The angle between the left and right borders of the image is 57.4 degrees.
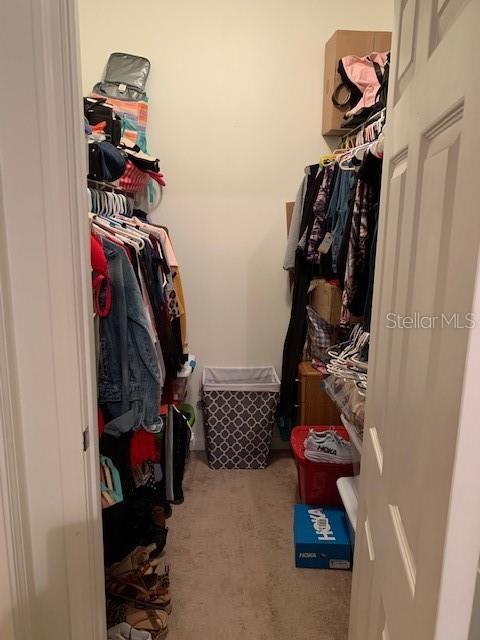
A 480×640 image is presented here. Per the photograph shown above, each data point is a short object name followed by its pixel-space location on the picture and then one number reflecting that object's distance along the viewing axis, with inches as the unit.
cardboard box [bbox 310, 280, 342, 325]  93.1
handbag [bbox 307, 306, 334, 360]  102.7
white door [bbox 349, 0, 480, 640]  19.3
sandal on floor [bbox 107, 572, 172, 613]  64.7
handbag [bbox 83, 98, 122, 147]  72.8
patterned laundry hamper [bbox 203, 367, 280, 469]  105.0
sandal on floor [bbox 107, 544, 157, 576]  66.9
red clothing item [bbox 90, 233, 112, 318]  56.7
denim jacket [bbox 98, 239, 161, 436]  62.8
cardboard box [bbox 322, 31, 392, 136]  93.0
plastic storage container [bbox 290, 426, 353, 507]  83.0
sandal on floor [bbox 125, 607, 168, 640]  61.5
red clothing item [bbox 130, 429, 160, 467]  70.9
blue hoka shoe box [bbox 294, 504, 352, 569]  74.9
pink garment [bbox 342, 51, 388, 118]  89.3
